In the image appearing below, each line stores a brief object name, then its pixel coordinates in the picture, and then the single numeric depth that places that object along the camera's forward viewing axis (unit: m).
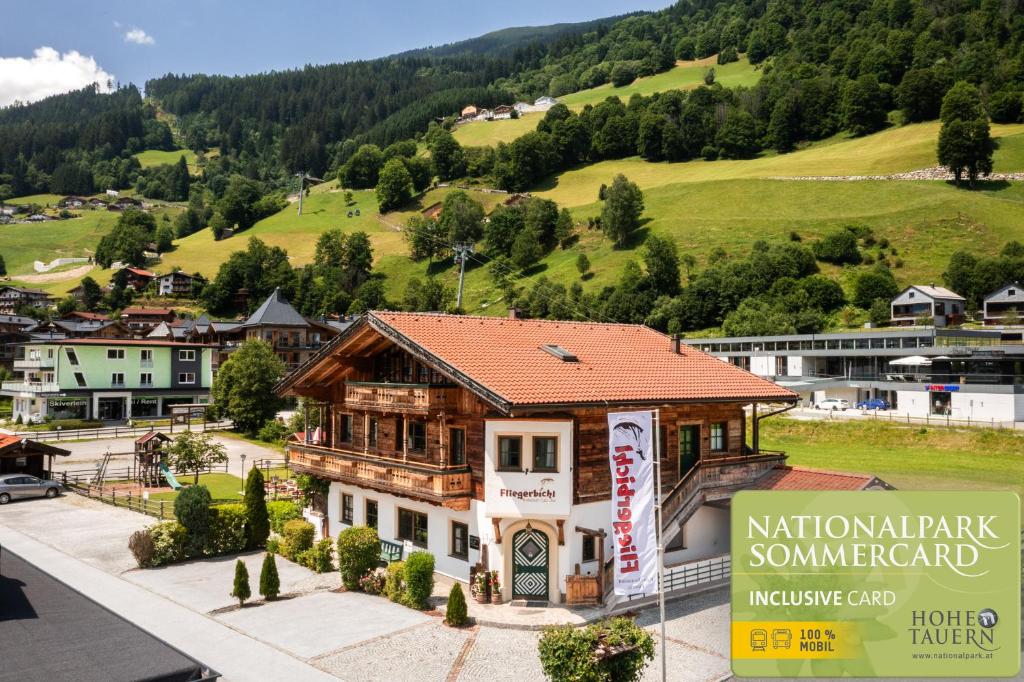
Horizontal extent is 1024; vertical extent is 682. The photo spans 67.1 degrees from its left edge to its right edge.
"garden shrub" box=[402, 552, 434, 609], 21.97
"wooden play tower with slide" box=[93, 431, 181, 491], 45.22
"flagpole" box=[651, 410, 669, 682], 14.17
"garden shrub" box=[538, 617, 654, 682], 14.51
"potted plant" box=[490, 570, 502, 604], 22.14
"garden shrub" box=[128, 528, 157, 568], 26.72
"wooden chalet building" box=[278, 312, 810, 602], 22.22
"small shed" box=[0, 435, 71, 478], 41.25
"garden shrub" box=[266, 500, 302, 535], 31.60
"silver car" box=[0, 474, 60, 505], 38.97
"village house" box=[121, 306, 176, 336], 116.81
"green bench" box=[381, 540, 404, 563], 25.66
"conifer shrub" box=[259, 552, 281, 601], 23.08
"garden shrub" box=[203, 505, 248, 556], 28.50
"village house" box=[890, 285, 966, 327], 80.31
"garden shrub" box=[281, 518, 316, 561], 27.81
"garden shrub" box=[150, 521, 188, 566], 27.09
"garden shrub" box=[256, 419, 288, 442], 61.81
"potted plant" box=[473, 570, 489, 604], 22.09
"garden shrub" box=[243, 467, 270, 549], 29.00
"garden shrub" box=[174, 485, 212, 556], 27.58
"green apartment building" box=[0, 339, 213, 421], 73.00
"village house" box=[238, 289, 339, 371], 85.38
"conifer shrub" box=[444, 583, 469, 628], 20.31
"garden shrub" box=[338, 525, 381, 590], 23.88
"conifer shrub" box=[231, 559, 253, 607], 22.19
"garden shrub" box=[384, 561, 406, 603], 22.84
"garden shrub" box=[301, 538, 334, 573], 26.22
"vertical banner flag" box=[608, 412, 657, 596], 18.92
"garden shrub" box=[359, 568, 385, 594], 23.78
